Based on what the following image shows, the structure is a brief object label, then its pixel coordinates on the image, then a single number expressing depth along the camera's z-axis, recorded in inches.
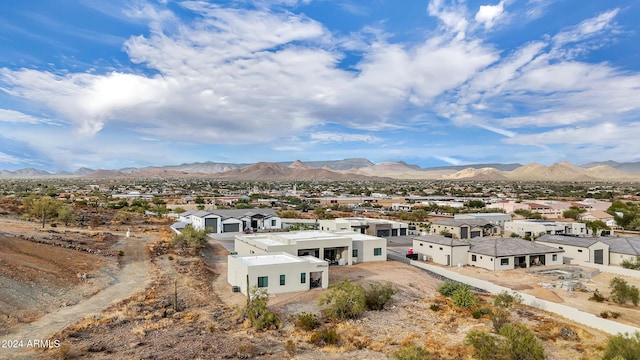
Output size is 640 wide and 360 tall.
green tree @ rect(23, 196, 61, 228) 2345.0
